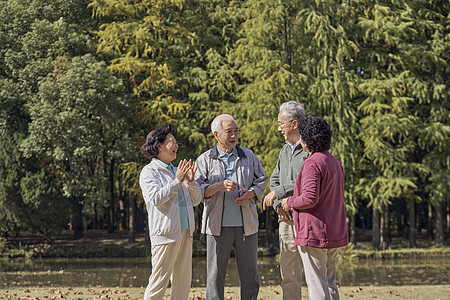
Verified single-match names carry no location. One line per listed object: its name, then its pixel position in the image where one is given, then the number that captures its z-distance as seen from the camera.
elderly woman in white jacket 6.34
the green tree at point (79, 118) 25.03
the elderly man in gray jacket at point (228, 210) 6.65
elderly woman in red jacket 5.74
